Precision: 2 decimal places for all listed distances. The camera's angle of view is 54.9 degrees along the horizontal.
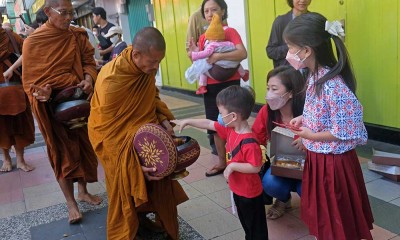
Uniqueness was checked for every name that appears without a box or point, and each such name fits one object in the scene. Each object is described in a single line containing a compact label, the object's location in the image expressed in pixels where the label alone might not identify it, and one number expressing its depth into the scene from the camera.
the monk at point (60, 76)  2.94
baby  3.47
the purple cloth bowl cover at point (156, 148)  2.22
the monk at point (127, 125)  2.31
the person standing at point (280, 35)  3.53
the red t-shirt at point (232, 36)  3.60
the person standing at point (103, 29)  5.98
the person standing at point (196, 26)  4.02
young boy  2.05
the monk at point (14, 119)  4.34
